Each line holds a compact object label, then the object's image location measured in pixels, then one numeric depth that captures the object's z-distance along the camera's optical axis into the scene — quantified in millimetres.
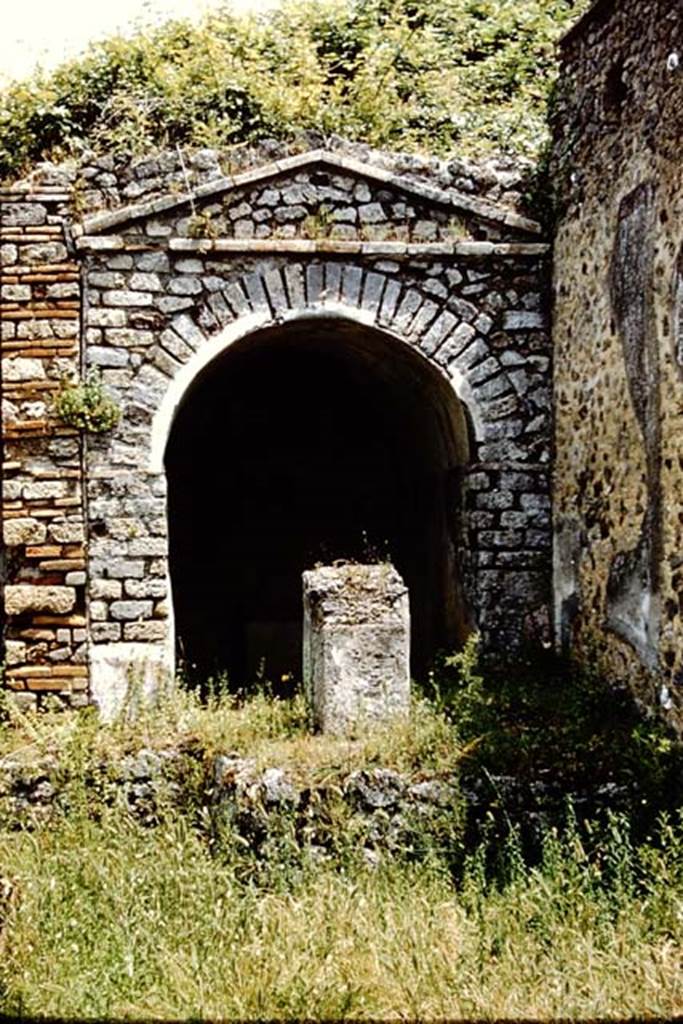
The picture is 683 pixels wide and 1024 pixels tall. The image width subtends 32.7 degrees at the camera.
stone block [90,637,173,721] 8633
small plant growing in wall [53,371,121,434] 8555
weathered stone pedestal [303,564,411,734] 7719
